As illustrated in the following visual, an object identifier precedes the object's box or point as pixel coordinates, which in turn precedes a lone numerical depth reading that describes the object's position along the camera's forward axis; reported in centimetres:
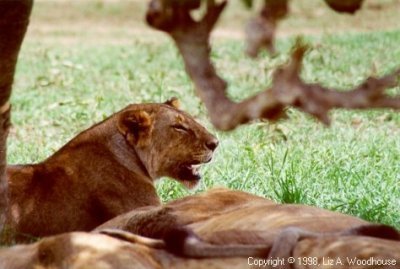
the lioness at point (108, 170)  1112
